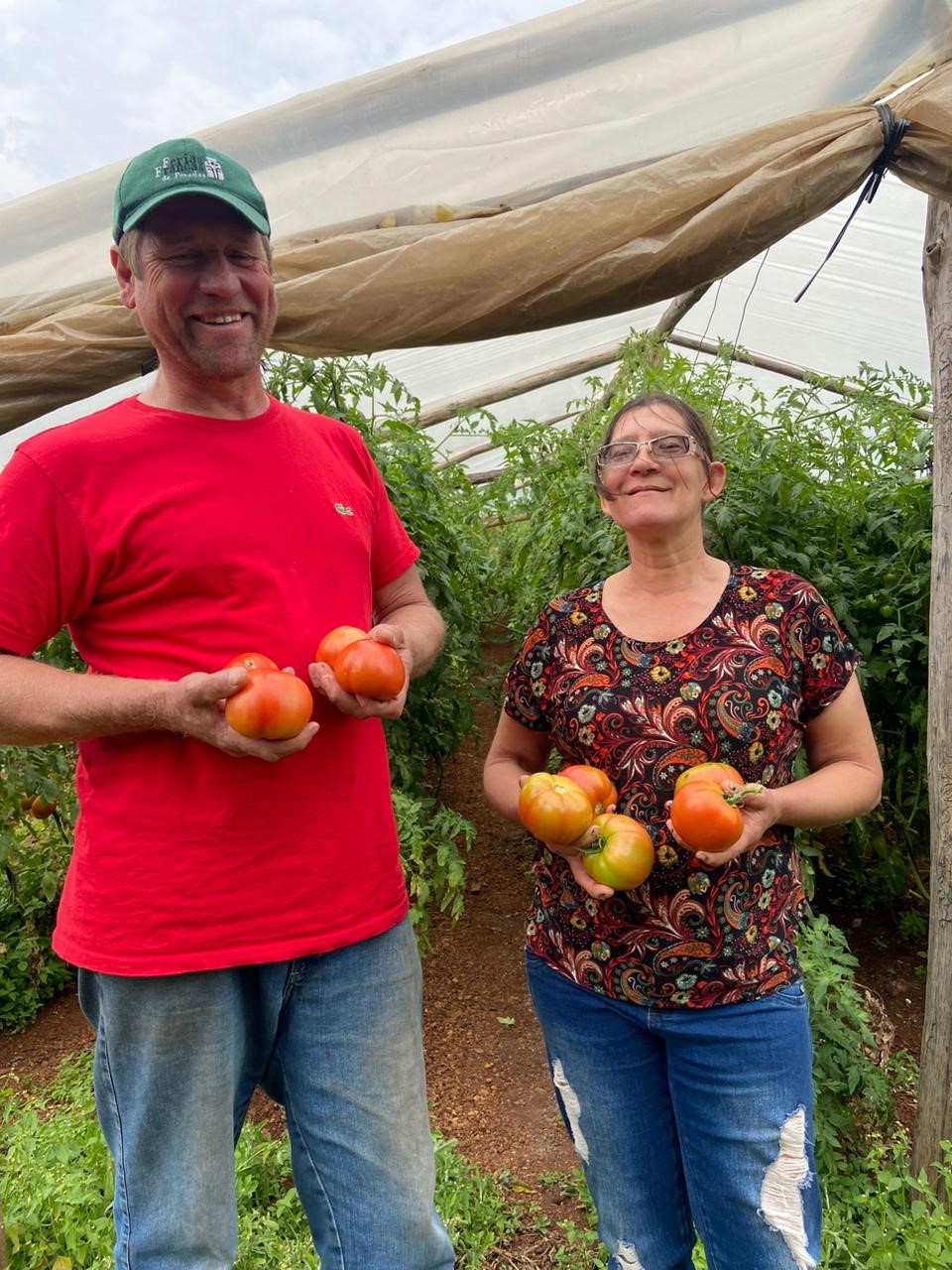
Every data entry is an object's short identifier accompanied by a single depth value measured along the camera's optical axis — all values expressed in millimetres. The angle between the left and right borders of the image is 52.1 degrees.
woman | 1572
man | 1431
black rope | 1834
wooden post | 2234
